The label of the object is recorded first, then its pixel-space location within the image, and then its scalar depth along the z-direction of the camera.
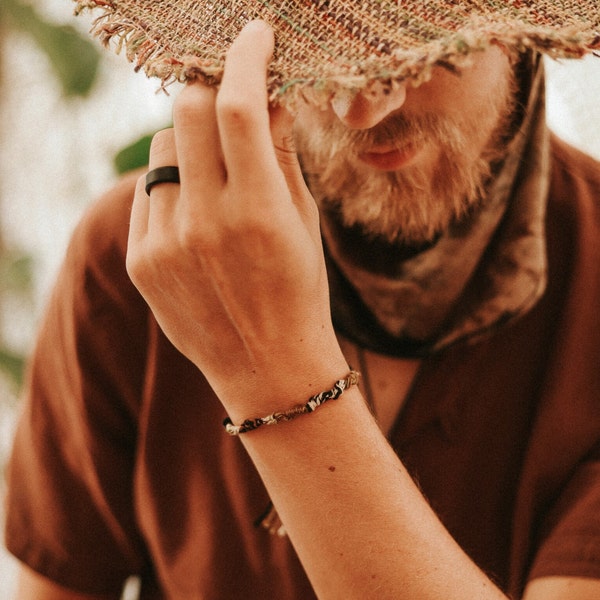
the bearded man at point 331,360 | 0.50
